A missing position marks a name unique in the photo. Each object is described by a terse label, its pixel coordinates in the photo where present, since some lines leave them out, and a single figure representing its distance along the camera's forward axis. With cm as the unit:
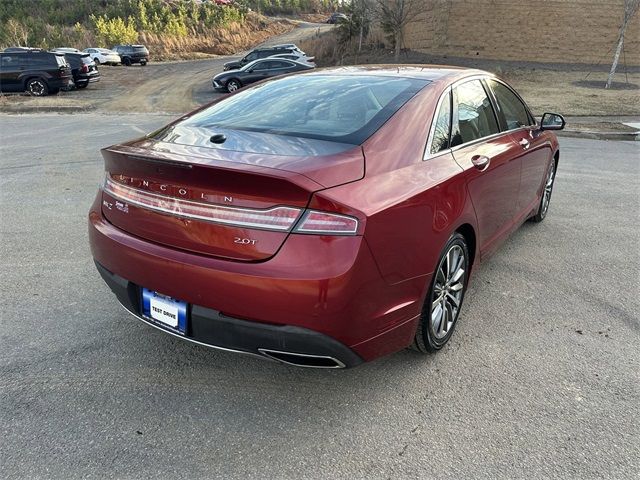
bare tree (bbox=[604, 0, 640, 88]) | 1734
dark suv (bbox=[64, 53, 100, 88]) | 2145
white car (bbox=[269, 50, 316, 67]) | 2366
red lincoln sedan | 210
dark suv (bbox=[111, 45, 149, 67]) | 3681
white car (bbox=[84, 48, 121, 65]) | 3466
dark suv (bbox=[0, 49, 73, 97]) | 1866
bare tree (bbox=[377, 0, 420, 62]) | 2444
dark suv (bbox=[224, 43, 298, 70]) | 2537
